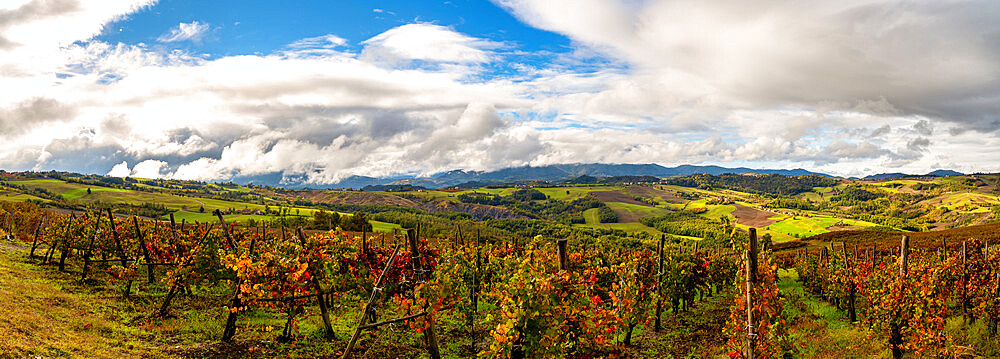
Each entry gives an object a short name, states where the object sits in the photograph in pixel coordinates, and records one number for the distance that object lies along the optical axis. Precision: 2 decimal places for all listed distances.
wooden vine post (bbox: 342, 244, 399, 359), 8.00
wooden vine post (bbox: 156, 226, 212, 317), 14.08
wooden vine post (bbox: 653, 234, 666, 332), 18.00
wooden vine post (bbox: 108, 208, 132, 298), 19.56
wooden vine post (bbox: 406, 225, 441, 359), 10.00
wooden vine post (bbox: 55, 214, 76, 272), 19.85
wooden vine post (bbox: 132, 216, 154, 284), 17.62
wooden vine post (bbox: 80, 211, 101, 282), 18.25
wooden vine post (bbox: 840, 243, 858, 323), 19.46
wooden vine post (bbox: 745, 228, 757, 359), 8.96
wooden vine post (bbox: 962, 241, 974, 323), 16.64
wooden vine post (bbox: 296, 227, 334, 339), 12.75
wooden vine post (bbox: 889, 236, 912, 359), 12.23
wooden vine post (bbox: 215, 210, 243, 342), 12.15
